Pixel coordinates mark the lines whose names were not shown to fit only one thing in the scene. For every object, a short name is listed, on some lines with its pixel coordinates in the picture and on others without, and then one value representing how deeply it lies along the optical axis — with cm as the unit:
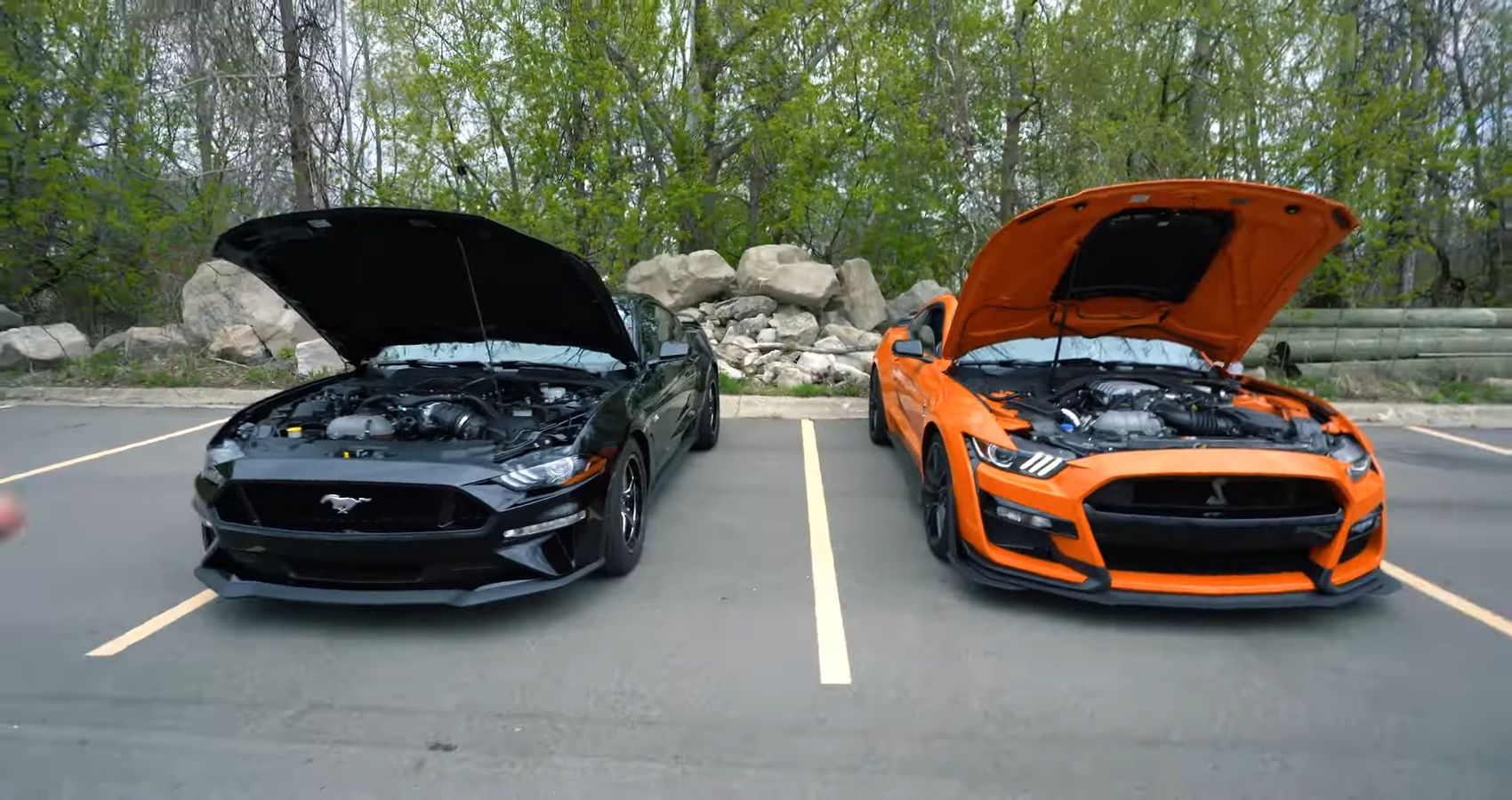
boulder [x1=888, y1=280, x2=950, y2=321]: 1198
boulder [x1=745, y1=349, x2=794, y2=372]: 1009
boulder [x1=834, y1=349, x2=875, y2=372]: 989
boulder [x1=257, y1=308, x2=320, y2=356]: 1087
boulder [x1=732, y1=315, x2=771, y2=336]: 1091
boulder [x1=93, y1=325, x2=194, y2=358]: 1102
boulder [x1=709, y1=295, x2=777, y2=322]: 1109
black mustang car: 325
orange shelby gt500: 330
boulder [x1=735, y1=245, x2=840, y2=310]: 1099
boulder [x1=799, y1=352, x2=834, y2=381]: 964
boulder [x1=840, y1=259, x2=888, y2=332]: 1177
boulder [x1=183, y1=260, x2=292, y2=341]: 1095
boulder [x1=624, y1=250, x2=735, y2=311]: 1146
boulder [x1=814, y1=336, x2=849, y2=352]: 1049
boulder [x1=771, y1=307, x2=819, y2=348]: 1063
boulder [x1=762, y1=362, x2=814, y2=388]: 946
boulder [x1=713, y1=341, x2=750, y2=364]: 1033
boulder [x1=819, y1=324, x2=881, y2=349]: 1078
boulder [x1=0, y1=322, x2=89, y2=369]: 1048
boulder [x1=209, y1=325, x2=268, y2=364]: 1046
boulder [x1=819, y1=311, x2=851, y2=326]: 1148
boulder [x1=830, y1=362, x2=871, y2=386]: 920
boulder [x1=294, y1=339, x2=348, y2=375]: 979
